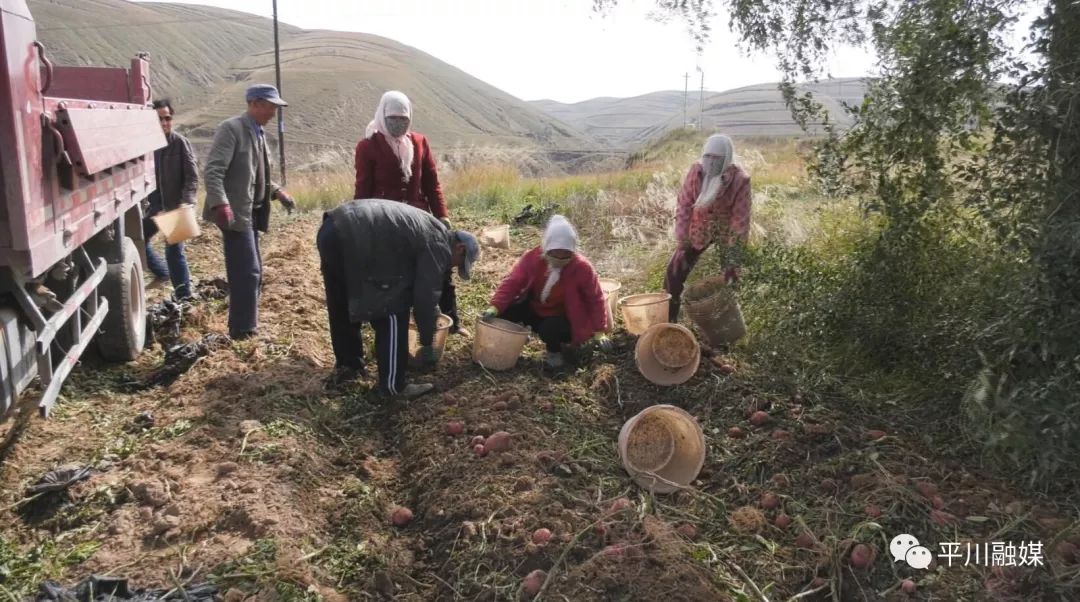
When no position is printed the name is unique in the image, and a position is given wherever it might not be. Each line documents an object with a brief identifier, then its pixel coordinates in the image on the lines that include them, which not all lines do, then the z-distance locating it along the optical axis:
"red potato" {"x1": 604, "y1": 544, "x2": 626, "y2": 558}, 2.95
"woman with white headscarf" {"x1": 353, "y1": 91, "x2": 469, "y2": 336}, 4.97
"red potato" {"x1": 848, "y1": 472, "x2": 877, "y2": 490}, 3.46
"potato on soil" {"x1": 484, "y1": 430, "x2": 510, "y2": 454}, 3.83
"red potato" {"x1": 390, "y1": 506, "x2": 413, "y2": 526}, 3.44
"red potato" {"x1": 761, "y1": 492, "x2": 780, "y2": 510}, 3.41
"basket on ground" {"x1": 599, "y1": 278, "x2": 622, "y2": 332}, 5.59
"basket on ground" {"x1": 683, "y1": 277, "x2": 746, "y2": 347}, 5.12
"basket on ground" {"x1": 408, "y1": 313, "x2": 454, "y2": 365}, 4.95
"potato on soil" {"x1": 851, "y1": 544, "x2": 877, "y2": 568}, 2.96
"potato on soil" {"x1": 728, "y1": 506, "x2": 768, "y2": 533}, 3.25
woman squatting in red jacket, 4.79
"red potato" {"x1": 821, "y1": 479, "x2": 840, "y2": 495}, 3.50
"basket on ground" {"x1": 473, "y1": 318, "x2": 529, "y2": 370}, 4.80
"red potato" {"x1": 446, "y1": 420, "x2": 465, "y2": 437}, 4.09
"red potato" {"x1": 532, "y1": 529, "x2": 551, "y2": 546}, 3.08
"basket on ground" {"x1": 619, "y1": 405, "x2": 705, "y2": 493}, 3.56
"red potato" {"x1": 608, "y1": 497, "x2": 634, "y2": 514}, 3.24
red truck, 2.74
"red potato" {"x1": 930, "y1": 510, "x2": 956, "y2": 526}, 3.14
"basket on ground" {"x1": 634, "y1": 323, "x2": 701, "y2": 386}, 4.74
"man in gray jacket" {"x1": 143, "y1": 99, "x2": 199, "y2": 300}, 5.91
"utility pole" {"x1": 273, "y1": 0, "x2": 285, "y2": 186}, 16.16
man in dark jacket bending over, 4.14
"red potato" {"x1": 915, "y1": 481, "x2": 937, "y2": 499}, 3.33
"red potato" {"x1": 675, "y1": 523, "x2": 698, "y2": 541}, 3.19
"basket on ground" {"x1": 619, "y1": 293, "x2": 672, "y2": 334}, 5.33
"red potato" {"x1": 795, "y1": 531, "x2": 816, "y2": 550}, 3.11
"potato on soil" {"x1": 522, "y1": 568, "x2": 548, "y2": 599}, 2.81
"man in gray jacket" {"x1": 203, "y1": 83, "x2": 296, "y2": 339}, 4.88
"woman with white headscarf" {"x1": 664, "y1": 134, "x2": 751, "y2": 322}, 5.12
